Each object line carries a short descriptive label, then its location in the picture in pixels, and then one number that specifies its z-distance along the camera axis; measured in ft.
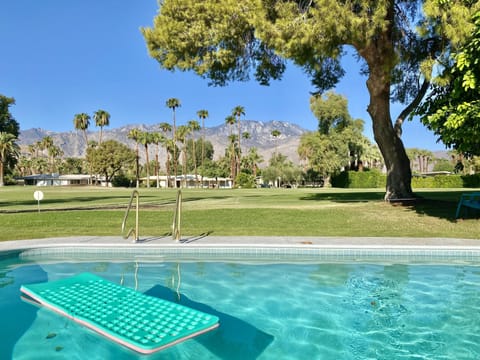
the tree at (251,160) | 272.86
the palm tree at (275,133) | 273.36
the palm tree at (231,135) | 244.61
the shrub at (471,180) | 139.44
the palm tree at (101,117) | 249.75
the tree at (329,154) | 181.88
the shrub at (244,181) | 198.70
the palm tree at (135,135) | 259.19
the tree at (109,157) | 227.20
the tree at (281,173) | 233.76
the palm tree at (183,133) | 261.24
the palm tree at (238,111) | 239.71
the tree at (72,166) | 355.77
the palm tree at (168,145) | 257.98
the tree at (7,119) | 163.94
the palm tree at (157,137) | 260.52
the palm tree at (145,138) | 256.93
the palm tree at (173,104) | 225.97
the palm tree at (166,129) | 261.24
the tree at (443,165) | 318.16
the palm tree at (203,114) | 246.27
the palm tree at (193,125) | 260.21
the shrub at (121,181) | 239.50
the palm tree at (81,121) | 252.83
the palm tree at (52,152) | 332.14
